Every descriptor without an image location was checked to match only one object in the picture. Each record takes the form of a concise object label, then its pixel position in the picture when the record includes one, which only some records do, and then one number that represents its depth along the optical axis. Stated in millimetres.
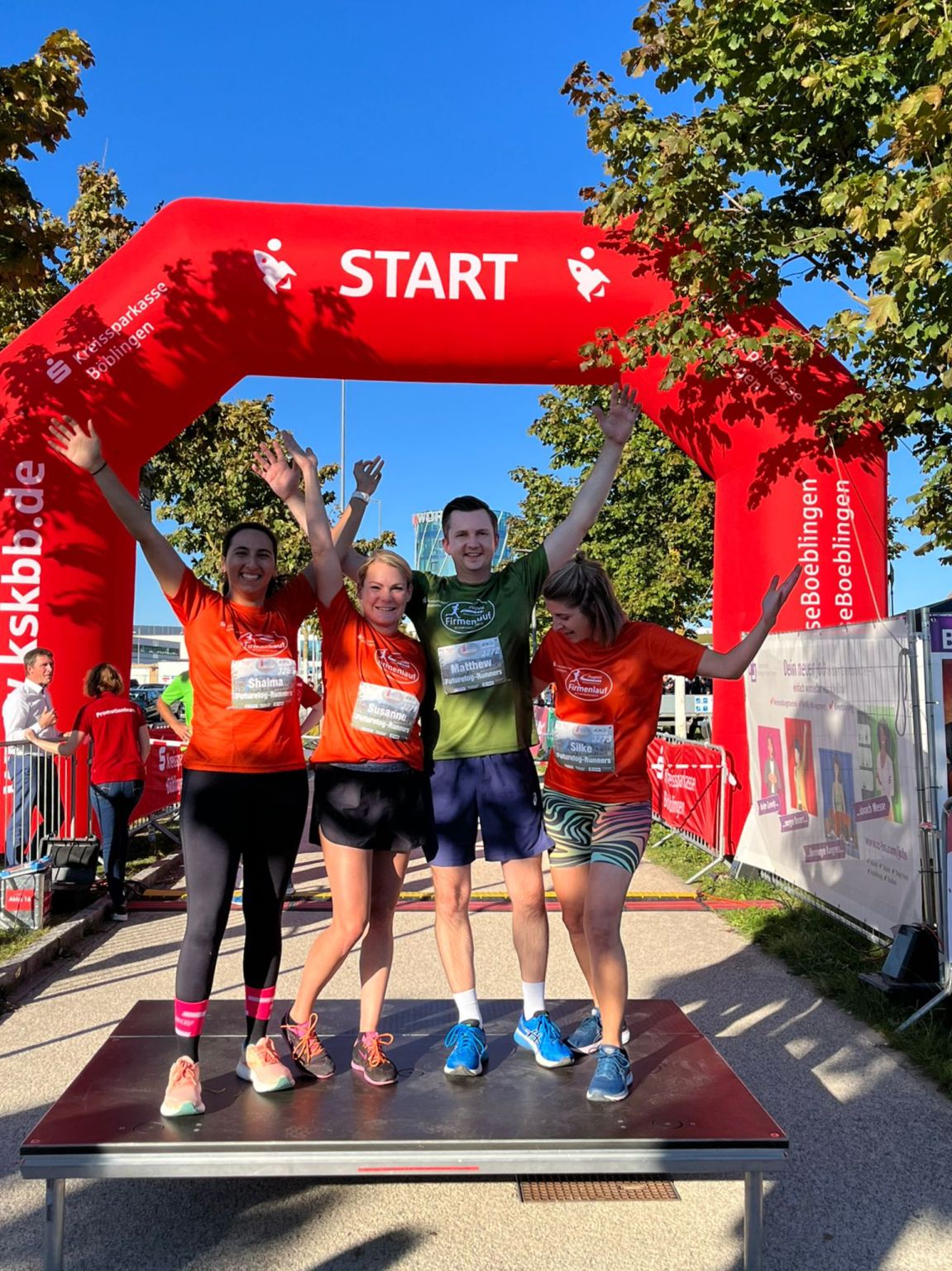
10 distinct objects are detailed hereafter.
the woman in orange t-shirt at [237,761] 3369
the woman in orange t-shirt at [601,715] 3658
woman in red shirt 7441
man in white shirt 7668
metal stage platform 2916
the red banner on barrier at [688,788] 9164
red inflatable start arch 8141
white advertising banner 5699
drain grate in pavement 3492
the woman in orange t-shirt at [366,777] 3453
